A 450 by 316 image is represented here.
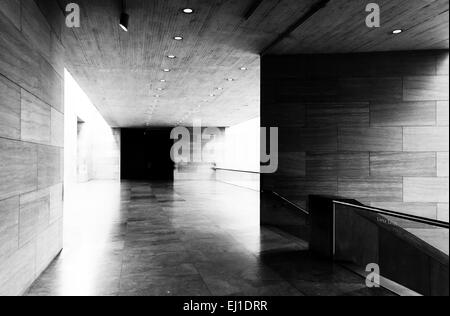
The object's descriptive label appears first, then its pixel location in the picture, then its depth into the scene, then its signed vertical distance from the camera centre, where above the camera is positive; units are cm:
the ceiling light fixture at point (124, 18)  598 +212
